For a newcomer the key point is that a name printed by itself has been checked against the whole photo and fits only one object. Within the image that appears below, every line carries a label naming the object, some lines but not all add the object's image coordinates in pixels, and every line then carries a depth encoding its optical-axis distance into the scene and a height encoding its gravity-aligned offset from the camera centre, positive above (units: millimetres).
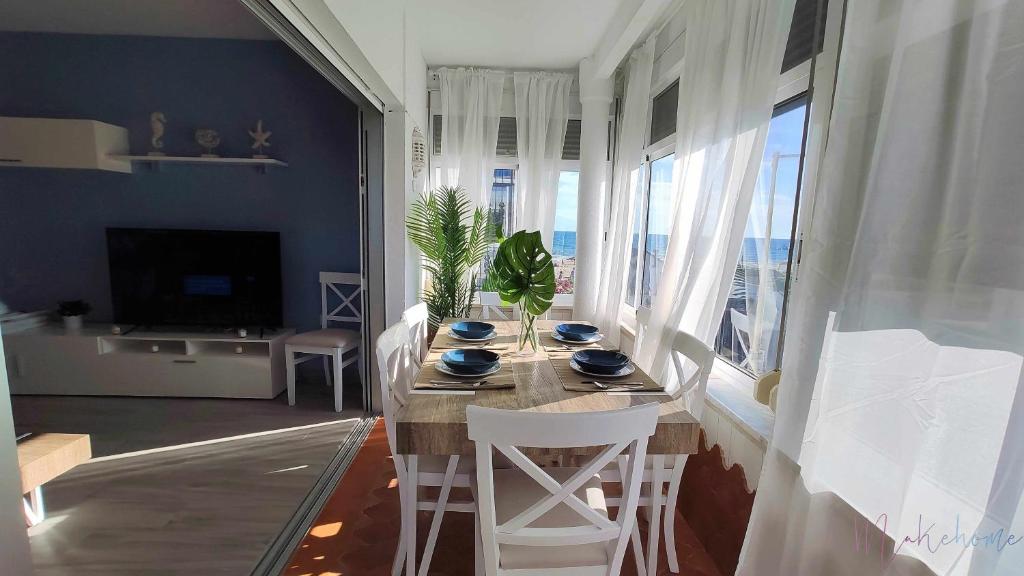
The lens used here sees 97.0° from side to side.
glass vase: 1965 -499
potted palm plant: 3480 -157
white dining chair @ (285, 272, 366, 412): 3145 -838
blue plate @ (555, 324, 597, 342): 2191 -512
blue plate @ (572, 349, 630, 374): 1705 -516
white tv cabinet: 3104 -1044
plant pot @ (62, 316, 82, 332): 3195 -791
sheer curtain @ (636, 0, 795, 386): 1652 +331
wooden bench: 1755 -1000
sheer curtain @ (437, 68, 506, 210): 3842 +823
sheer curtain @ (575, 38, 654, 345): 3135 +318
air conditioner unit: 2969 +445
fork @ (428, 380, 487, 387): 1560 -548
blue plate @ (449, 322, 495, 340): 2203 -520
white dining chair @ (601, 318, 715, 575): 1653 -902
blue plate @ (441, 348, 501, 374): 1648 -517
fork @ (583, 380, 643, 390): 1589 -549
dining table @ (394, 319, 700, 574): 1256 -559
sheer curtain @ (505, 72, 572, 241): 3863 +737
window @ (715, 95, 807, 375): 1730 -25
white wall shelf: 3156 +392
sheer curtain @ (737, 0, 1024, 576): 768 -157
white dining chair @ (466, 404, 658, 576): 1060 -704
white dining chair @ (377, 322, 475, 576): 1543 -901
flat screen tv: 3266 -448
